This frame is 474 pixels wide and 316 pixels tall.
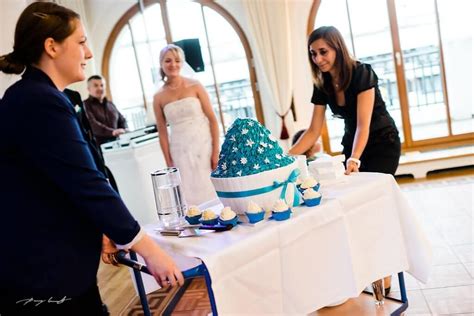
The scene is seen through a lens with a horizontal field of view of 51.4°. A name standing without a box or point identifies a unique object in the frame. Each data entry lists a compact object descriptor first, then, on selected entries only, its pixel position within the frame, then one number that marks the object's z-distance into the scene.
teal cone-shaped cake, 1.52
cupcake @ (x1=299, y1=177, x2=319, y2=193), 1.65
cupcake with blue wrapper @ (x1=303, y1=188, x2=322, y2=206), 1.58
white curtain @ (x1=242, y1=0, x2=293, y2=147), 5.25
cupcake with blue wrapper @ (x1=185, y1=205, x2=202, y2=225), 1.62
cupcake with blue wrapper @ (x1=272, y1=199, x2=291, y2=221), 1.46
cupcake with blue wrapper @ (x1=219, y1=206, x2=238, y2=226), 1.50
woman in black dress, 2.20
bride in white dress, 3.32
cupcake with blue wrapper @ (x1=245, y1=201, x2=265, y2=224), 1.48
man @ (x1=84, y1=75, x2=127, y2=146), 4.58
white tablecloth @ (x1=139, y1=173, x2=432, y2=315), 1.36
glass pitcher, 1.64
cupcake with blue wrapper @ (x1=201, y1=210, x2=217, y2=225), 1.55
